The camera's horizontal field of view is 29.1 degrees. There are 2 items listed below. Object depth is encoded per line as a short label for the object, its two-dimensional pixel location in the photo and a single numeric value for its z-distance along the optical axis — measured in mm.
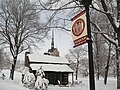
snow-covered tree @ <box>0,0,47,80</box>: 35969
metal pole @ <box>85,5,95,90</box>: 5234
